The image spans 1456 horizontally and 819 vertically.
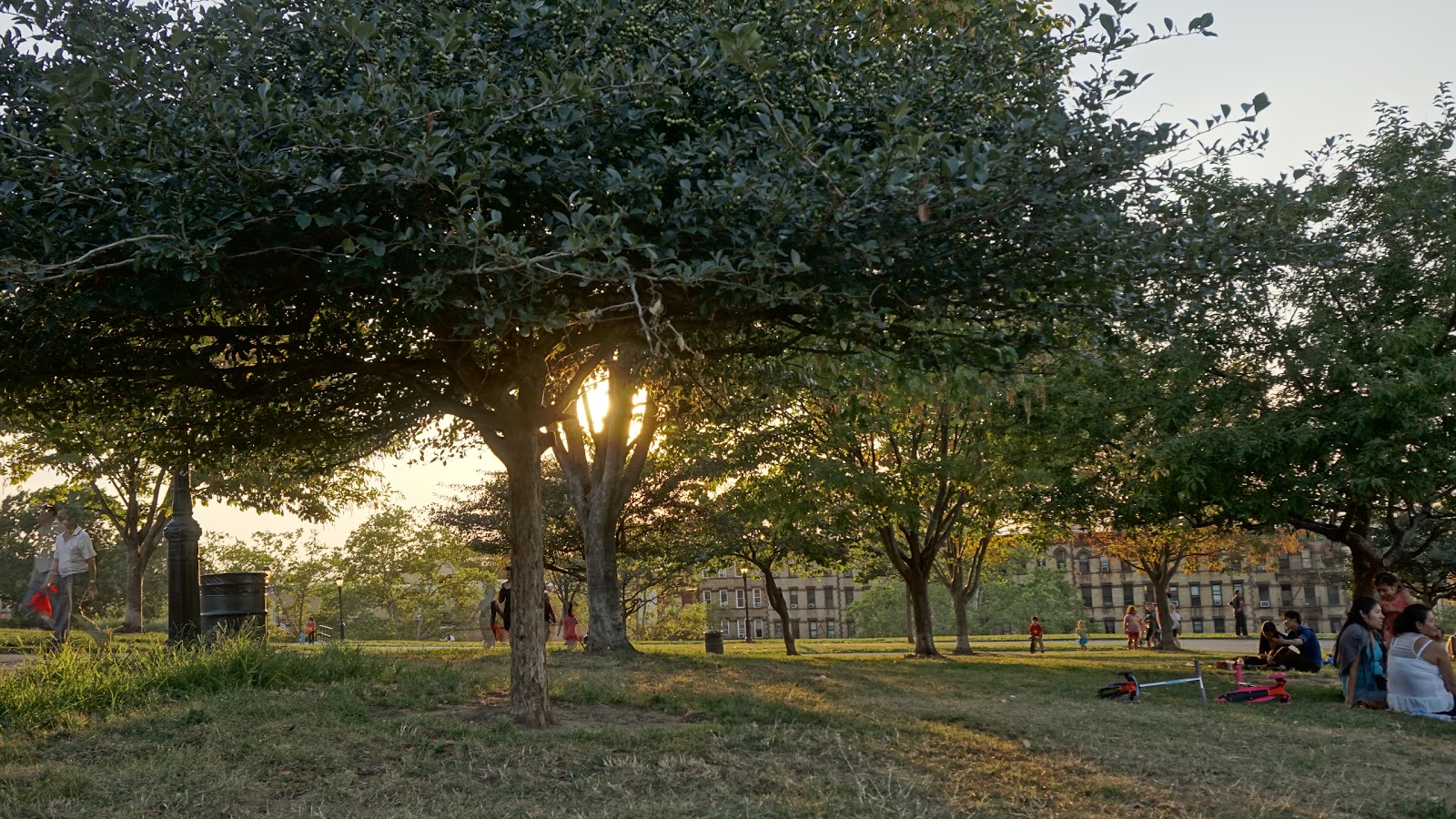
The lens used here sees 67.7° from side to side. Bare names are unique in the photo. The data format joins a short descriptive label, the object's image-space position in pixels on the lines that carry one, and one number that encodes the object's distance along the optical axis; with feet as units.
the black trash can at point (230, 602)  41.27
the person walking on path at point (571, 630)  91.34
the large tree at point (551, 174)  19.10
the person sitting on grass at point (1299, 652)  52.37
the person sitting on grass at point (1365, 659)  39.11
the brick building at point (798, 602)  361.10
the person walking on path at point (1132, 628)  130.52
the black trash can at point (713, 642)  94.63
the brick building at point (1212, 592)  297.33
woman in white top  35.27
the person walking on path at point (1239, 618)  157.48
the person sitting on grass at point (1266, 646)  53.86
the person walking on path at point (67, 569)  43.42
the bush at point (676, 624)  221.87
